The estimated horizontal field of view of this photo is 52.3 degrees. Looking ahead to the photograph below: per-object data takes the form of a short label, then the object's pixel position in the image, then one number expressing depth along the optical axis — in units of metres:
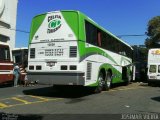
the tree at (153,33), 21.88
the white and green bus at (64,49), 7.24
